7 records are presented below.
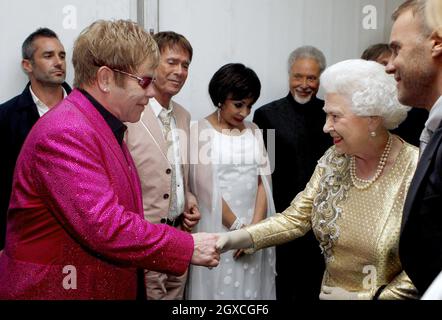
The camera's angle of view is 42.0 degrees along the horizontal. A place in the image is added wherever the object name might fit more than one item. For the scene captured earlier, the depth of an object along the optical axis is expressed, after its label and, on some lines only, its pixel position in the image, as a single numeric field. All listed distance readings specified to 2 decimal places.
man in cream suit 2.47
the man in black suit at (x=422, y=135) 1.30
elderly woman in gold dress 1.72
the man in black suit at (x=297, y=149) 2.97
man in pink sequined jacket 1.42
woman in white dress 2.71
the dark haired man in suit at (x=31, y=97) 2.63
